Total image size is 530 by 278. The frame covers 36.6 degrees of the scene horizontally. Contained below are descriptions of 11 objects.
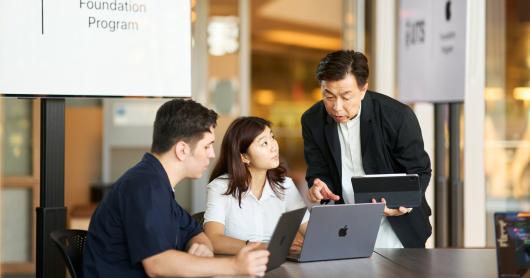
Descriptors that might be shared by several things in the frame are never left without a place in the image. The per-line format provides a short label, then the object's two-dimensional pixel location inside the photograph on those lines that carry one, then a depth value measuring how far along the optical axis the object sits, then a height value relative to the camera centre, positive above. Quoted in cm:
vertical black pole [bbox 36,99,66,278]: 353 -24
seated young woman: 354 -23
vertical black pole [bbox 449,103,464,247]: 496 -24
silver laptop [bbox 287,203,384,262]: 291 -36
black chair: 288 -42
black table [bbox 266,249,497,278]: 280 -48
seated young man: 257 -27
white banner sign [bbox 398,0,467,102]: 455 +51
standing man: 354 -6
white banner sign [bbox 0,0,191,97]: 335 +38
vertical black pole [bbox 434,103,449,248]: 518 -31
